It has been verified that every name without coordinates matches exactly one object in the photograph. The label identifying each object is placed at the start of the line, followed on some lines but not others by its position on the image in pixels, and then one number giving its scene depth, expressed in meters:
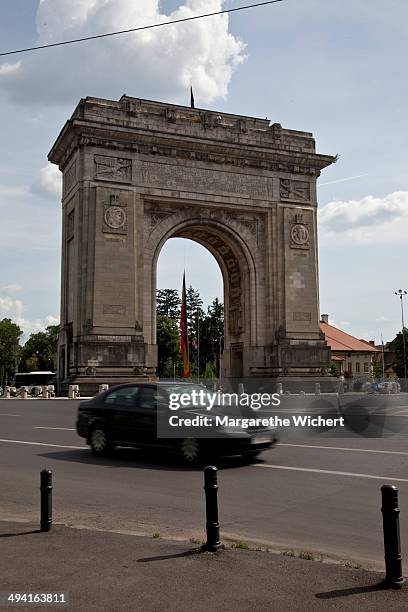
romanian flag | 44.19
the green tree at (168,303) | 109.88
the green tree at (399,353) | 82.89
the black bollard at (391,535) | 4.94
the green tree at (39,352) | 124.44
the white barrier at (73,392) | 33.38
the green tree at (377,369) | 103.35
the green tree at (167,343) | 85.94
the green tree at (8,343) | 98.88
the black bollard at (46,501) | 6.61
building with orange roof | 89.94
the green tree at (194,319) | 101.36
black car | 11.22
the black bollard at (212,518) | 5.80
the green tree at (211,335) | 103.99
